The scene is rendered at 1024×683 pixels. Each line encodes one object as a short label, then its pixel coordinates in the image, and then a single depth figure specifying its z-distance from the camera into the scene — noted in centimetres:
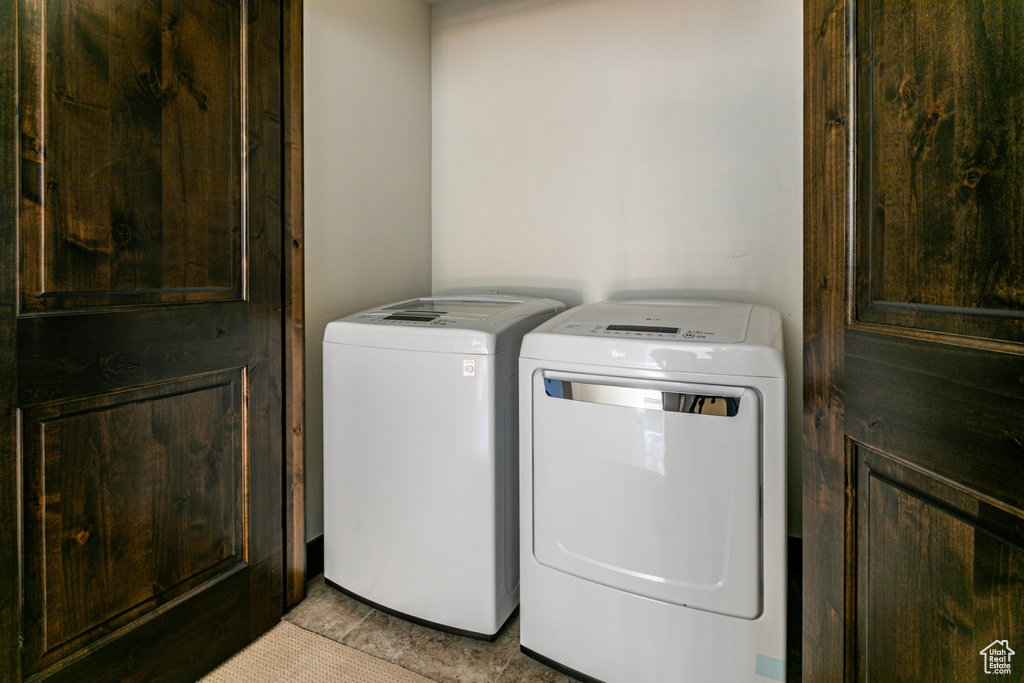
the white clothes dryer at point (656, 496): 116
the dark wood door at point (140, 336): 104
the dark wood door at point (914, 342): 62
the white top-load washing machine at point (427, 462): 146
